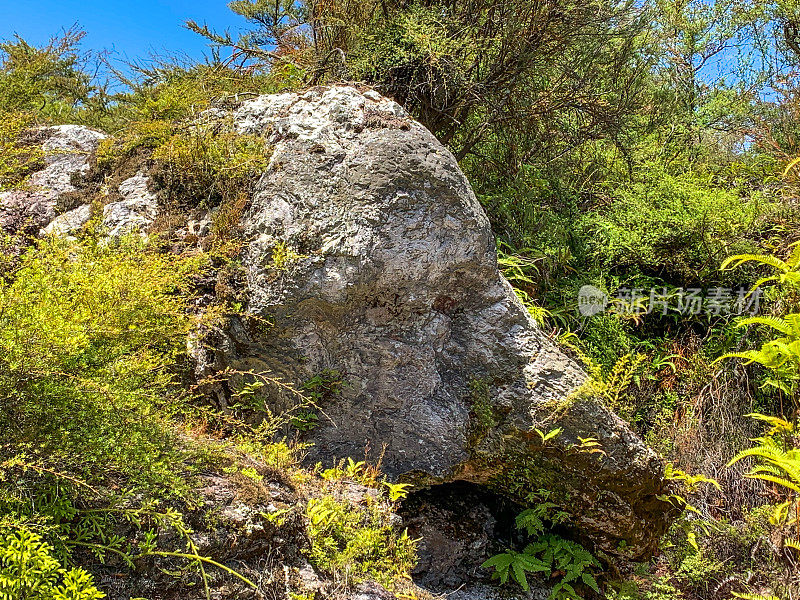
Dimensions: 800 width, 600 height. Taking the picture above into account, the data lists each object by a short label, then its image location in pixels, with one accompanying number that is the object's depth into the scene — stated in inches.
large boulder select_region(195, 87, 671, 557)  145.5
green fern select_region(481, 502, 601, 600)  159.9
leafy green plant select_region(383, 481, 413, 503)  144.9
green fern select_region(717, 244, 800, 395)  180.4
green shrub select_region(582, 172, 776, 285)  217.0
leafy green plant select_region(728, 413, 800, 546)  165.8
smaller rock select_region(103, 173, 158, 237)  155.8
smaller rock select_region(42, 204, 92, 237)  157.6
